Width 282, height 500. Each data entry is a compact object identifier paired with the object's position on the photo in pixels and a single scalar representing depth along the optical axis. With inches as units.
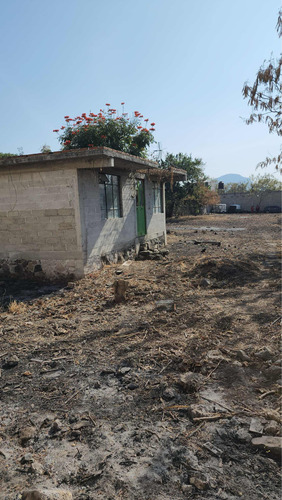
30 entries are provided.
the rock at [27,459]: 100.7
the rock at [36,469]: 96.2
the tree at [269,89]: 288.0
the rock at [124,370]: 153.2
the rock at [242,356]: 156.3
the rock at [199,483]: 87.6
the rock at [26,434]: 111.1
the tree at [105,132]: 563.5
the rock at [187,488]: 86.7
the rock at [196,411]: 118.2
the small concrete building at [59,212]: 321.4
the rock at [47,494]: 83.9
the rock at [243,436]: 104.6
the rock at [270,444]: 98.0
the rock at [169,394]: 130.8
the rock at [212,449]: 100.0
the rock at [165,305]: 237.0
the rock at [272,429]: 106.2
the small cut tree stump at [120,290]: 261.1
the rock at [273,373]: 139.7
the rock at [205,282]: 295.6
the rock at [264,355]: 155.3
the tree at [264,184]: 1805.4
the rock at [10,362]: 168.2
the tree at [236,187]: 2258.9
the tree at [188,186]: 1099.4
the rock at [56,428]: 114.8
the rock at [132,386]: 140.3
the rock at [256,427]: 106.7
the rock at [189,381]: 134.4
